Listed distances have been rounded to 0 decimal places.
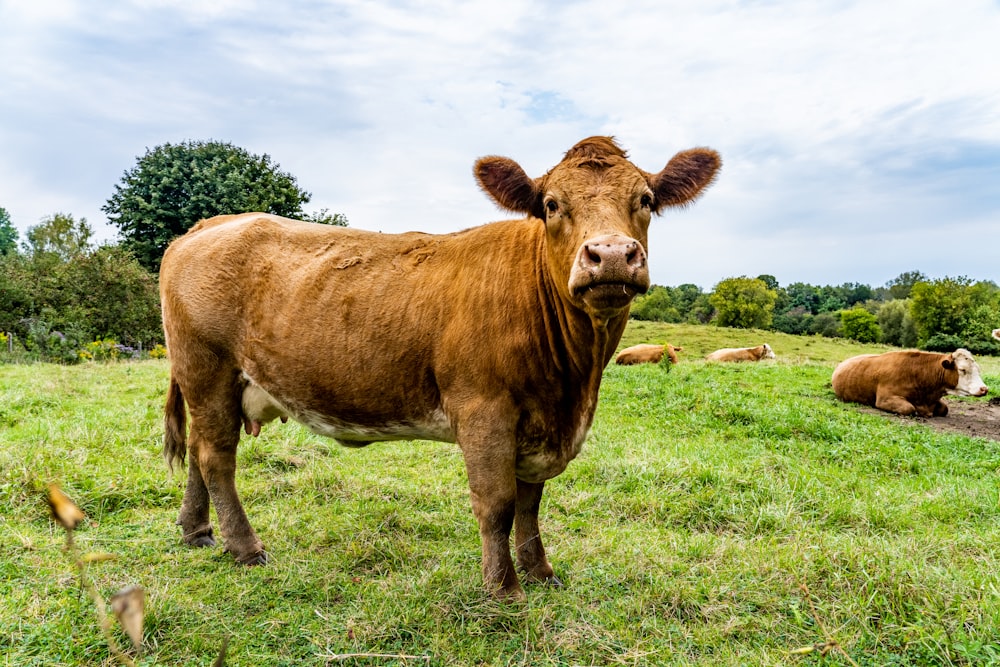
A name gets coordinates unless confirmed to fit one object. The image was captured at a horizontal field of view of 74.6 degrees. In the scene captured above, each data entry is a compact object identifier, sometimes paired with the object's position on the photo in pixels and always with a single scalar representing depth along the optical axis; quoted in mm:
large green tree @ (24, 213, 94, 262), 37094
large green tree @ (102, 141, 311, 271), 27844
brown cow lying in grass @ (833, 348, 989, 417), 11234
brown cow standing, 3717
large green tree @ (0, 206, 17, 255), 70925
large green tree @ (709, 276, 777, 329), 79500
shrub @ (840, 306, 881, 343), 66938
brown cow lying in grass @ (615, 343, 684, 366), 19172
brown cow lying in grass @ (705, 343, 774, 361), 21641
